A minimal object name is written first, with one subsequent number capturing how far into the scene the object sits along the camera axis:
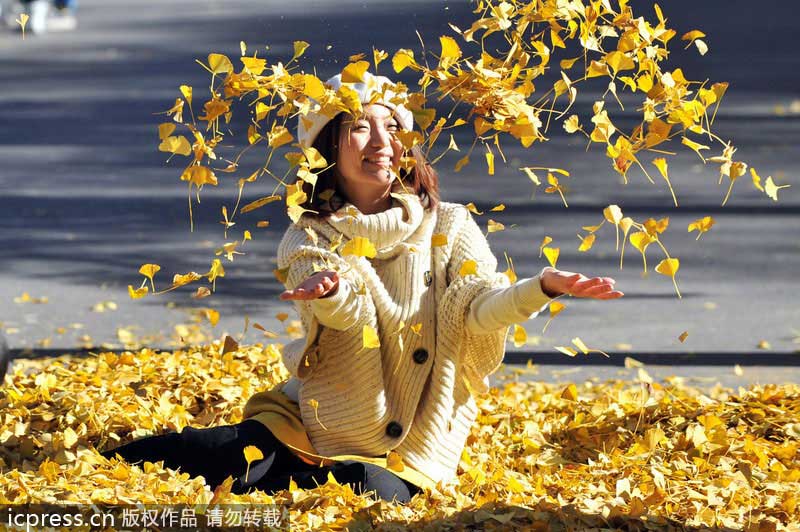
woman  6.81
